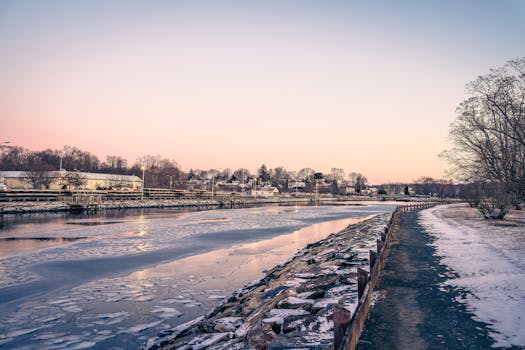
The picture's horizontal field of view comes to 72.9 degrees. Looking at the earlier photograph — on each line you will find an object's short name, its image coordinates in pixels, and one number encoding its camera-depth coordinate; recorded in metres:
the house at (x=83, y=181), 96.47
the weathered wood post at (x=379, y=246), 10.37
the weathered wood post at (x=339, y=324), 4.24
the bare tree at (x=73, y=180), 84.23
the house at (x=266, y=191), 155.88
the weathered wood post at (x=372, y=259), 8.64
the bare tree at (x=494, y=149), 29.42
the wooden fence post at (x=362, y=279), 6.58
